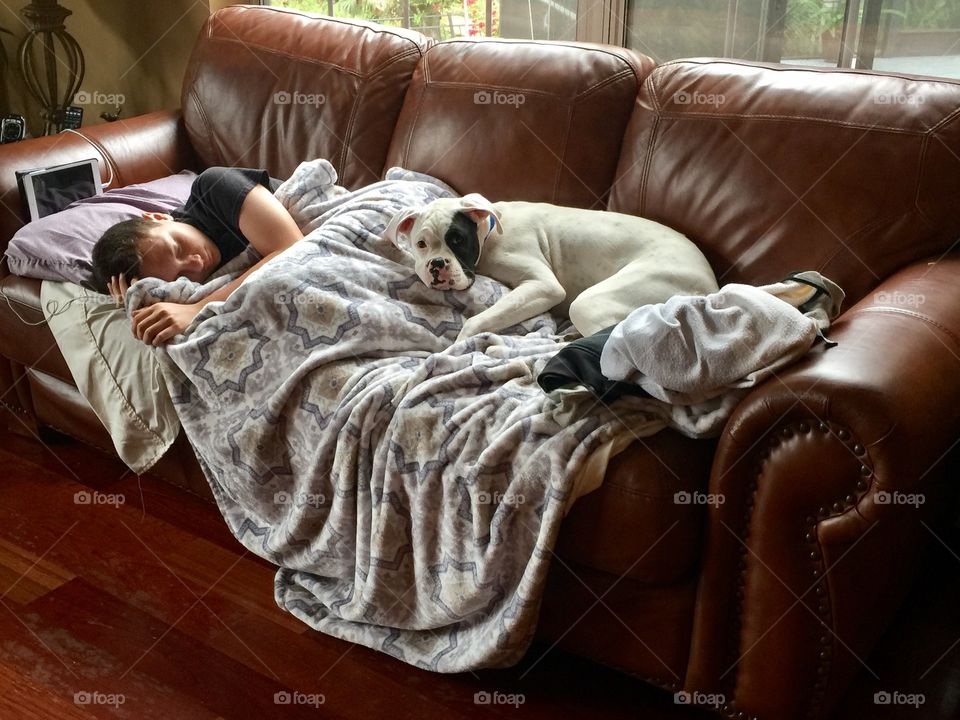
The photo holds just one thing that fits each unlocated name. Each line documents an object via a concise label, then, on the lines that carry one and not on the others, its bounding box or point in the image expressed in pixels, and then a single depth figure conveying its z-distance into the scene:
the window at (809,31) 2.16
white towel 1.38
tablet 2.31
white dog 1.79
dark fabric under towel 1.48
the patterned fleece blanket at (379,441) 1.49
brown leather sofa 1.31
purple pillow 2.12
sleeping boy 1.93
